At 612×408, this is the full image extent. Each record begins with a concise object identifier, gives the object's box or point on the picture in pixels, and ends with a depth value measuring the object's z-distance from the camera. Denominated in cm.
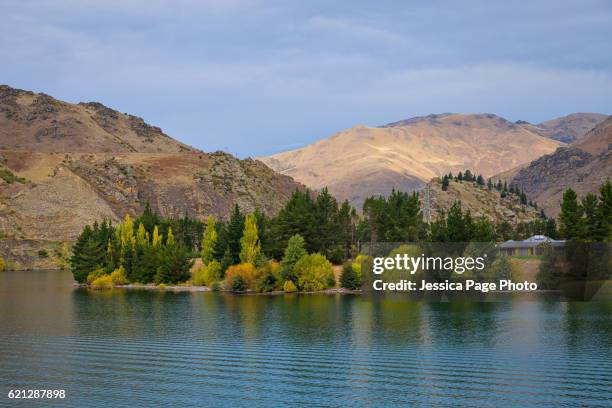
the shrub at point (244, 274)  13225
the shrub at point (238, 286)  13188
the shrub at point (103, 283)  14975
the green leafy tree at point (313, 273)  12788
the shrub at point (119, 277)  15238
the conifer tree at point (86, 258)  15638
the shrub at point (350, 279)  12781
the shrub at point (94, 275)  15412
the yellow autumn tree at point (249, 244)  13775
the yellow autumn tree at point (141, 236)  15775
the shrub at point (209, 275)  14188
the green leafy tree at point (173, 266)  14738
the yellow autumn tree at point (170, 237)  15785
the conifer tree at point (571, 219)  13725
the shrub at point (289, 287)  12769
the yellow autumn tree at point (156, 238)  15750
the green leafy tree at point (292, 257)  12950
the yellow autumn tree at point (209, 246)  14662
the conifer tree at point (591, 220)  13675
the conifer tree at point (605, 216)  13462
